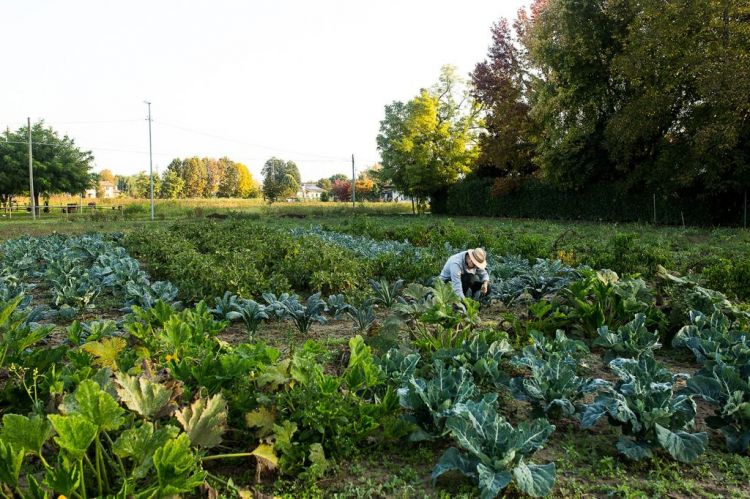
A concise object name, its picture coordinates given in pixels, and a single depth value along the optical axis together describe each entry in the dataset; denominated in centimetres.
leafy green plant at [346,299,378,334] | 551
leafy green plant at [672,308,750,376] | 378
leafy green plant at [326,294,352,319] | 593
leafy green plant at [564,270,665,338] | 528
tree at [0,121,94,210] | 4088
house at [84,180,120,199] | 12888
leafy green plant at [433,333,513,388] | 375
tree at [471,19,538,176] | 3078
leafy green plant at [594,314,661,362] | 428
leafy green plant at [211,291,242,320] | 558
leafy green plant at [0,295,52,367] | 333
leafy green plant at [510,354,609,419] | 335
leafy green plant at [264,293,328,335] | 557
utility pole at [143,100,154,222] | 3350
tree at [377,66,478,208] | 4047
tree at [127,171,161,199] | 8422
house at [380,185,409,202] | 8776
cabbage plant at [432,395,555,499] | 248
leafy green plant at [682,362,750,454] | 311
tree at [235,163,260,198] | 9831
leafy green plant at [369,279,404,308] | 690
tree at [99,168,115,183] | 14359
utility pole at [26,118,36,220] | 3180
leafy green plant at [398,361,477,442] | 303
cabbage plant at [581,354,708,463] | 290
